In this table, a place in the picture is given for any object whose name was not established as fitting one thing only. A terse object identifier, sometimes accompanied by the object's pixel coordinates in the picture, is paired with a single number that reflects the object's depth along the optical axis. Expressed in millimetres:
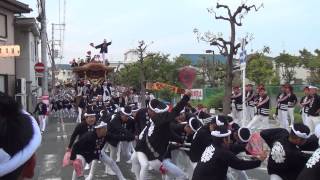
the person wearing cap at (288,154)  6480
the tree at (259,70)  51281
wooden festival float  30453
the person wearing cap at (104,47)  30003
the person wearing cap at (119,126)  10984
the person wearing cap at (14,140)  2365
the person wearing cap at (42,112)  24828
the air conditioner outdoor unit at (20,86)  30406
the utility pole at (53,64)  67312
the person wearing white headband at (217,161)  6473
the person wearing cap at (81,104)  29702
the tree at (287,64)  56438
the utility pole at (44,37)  28656
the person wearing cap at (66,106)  41031
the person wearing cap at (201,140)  8180
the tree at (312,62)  47641
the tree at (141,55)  47938
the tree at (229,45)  23391
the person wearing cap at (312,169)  5102
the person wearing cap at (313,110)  16344
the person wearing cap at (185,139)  9969
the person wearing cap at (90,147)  9914
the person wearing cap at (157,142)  9484
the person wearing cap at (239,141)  8273
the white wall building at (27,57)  34594
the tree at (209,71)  50116
